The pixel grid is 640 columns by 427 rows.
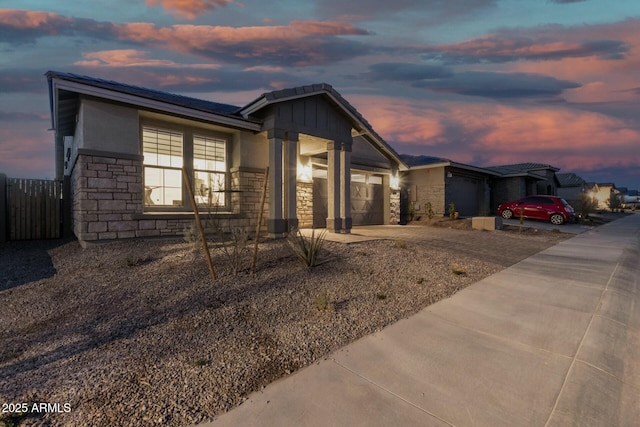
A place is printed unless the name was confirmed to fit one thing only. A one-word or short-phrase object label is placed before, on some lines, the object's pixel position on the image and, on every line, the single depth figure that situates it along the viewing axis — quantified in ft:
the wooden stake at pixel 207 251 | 15.42
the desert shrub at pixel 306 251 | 17.43
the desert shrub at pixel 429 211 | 53.88
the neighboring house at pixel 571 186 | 112.27
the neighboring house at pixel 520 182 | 72.13
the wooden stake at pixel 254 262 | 16.25
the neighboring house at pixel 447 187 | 57.93
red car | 51.83
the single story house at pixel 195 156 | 22.88
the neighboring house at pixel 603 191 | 134.74
